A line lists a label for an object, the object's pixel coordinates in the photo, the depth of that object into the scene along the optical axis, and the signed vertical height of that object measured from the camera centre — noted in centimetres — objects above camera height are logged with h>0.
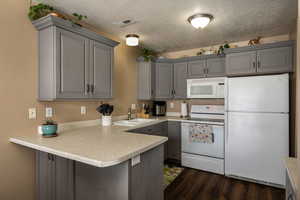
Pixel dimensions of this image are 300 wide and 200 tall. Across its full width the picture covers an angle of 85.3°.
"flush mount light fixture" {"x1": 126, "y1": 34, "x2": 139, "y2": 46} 280 +103
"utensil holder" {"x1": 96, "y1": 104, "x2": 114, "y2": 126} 242 -20
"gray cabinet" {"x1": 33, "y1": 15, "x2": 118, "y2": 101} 171 +45
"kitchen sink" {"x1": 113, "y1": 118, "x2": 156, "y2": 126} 264 -40
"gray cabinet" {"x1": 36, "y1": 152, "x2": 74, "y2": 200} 160 -79
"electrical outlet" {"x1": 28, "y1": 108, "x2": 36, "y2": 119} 179 -15
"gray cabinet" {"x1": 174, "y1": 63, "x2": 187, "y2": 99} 356 +42
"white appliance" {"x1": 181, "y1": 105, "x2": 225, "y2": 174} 281 -87
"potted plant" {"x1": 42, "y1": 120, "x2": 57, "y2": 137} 163 -30
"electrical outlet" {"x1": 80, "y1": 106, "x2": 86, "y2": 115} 234 -16
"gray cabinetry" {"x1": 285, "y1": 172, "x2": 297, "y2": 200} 97 -62
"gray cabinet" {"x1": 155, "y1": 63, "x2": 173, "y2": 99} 359 +42
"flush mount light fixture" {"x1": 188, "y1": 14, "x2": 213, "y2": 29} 216 +106
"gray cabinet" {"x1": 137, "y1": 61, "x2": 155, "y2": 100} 342 +40
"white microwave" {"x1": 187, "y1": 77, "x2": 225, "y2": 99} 307 +22
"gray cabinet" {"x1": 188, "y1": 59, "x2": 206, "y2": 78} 333 +63
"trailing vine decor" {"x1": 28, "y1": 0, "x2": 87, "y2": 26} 175 +98
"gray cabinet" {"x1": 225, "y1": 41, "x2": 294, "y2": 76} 246 +64
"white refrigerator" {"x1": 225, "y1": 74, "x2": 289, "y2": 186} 235 -44
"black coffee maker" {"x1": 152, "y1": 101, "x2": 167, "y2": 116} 387 -22
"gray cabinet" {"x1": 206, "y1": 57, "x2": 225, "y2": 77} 314 +63
